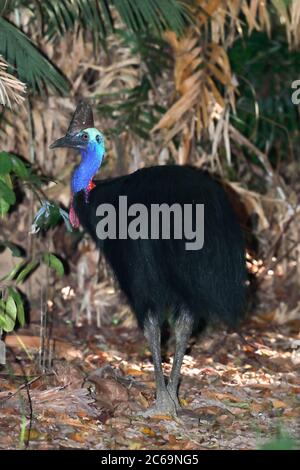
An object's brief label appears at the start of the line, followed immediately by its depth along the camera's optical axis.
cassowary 7.26
